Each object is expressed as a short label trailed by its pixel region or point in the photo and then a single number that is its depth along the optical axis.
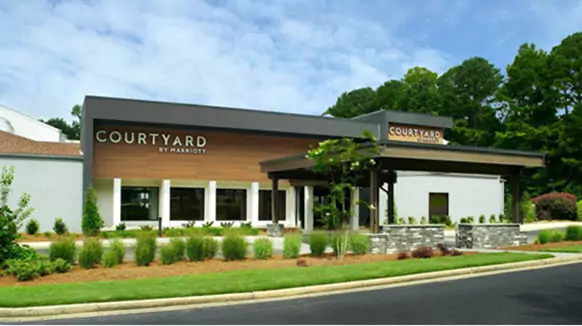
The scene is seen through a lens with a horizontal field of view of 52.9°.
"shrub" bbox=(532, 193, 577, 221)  45.06
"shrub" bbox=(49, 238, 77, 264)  14.81
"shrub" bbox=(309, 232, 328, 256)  18.06
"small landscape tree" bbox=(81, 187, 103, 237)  28.95
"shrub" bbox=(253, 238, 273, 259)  16.81
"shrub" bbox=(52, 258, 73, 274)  13.80
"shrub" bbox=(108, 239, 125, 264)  15.08
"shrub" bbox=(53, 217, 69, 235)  28.95
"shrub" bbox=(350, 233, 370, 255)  18.45
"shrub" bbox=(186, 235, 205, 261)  16.06
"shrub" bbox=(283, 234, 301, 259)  17.12
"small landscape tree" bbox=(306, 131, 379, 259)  17.81
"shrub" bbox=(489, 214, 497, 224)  39.05
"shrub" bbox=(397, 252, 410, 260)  17.09
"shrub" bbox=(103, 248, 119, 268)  14.74
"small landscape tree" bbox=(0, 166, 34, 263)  14.52
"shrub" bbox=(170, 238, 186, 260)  15.84
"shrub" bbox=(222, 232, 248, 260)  16.31
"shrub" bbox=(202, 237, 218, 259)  16.33
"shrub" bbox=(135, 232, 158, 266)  15.20
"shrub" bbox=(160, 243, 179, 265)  15.54
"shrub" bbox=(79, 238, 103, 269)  14.56
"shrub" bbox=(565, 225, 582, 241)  23.75
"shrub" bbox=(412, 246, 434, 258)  17.36
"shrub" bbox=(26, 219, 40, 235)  28.58
